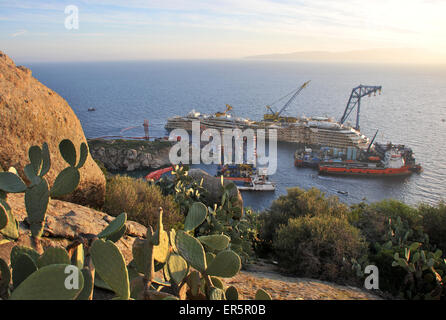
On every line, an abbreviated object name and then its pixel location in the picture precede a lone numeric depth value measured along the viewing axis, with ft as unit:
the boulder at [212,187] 29.25
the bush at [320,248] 21.44
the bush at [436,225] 32.12
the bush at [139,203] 19.86
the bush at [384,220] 30.91
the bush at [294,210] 31.53
